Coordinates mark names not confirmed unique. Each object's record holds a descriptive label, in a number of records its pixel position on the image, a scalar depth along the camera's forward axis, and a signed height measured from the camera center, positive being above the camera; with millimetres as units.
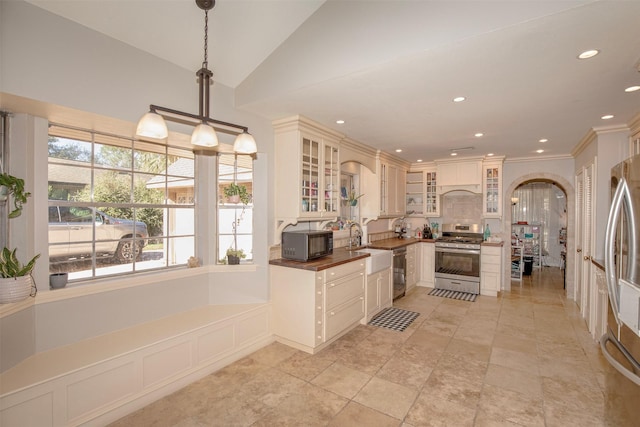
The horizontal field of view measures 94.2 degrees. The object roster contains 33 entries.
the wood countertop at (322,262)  3221 -561
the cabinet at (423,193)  6513 +474
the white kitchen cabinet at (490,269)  5461 -1034
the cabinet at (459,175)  5844 +786
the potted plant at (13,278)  1978 -449
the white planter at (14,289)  1968 -516
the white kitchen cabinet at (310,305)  3238 -1048
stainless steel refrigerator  1520 -450
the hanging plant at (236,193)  3490 +237
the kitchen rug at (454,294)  5312 -1506
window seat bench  1893 -1186
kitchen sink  4177 -687
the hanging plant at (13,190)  1938 +156
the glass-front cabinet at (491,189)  5828 +494
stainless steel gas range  5578 -967
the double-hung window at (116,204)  2537 +88
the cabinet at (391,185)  5477 +561
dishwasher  4978 -994
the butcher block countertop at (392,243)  4926 -535
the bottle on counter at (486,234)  5981 -409
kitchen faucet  4965 -393
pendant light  1612 +500
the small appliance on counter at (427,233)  6392 -422
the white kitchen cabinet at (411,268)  5664 -1072
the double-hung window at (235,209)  3551 +52
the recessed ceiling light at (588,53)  1936 +1062
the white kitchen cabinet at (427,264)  6023 -1031
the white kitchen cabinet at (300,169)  3432 +531
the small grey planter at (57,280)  2395 -548
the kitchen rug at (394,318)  4023 -1518
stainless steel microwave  3402 -368
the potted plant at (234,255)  3525 -507
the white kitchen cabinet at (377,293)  4145 -1189
